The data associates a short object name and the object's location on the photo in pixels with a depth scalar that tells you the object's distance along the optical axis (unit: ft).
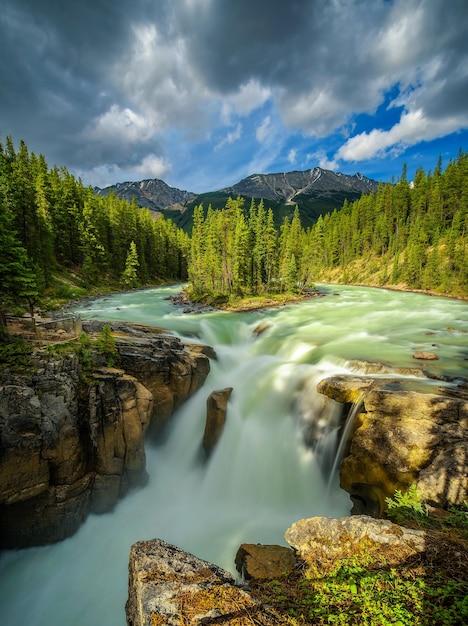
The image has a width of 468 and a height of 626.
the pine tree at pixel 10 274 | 41.91
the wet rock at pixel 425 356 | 55.06
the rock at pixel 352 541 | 16.78
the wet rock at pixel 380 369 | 47.15
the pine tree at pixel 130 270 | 211.45
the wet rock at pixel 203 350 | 65.50
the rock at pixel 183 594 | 12.62
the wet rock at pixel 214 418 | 49.42
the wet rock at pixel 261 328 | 91.62
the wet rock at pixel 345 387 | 40.65
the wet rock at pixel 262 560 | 22.68
